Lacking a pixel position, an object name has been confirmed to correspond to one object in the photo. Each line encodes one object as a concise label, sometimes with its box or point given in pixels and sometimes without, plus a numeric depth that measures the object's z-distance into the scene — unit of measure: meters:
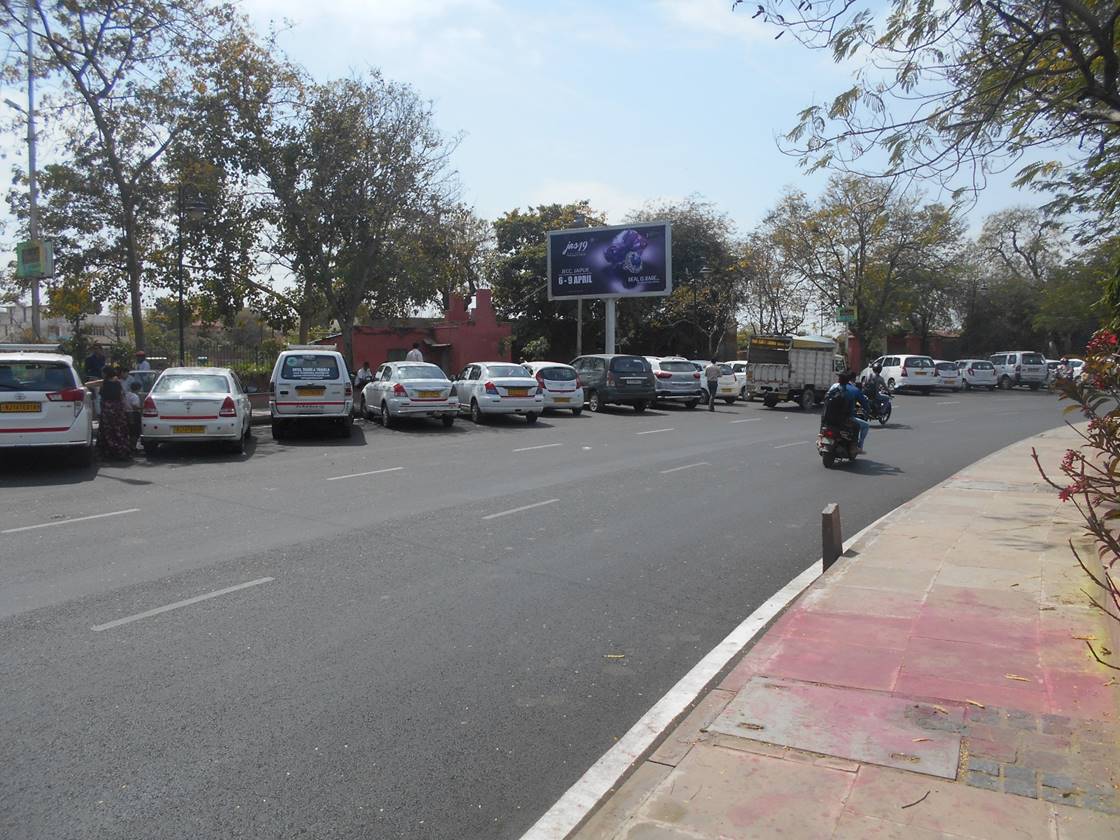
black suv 25.83
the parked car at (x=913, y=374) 38.38
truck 27.97
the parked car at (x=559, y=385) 24.14
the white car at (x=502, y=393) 21.62
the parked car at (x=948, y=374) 40.19
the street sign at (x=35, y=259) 18.86
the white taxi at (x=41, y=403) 12.99
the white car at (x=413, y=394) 20.11
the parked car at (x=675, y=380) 27.58
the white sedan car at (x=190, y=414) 15.05
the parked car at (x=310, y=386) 18.02
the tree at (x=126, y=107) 18.75
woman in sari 14.73
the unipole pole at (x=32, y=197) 19.77
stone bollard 7.90
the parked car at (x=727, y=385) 30.97
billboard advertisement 31.67
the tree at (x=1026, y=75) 9.70
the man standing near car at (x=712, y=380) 27.61
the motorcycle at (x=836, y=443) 14.58
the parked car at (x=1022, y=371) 43.88
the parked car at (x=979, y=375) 42.78
